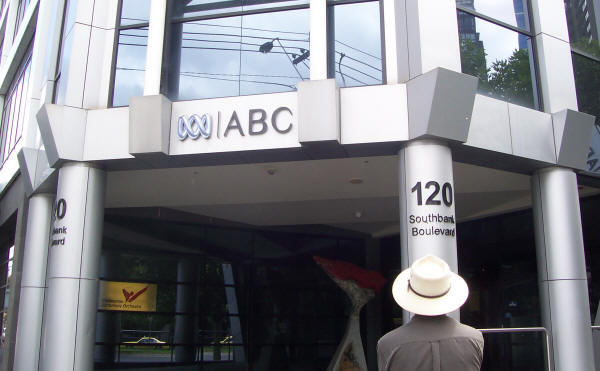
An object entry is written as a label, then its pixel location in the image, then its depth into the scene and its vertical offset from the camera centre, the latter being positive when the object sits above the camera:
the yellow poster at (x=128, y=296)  12.67 +0.38
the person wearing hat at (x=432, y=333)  2.69 -0.08
